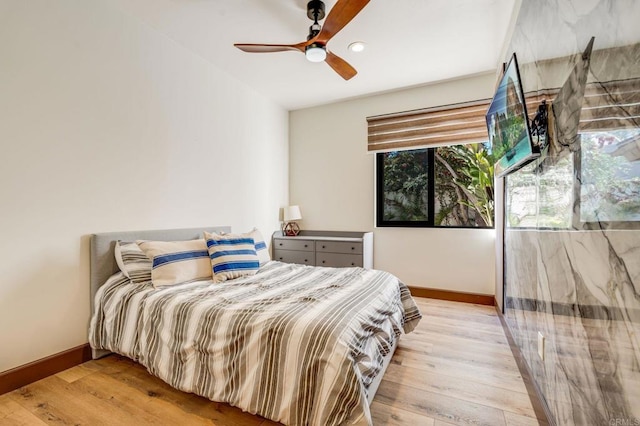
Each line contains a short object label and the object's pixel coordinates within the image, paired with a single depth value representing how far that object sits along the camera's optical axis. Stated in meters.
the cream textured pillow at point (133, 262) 2.18
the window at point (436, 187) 3.54
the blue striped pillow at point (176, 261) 2.18
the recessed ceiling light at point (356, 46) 2.77
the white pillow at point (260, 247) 3.10
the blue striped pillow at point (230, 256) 2.40
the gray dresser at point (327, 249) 3.70
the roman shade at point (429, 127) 3.42
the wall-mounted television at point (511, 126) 1.57
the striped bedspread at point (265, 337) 1.34
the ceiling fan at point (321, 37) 1.85
